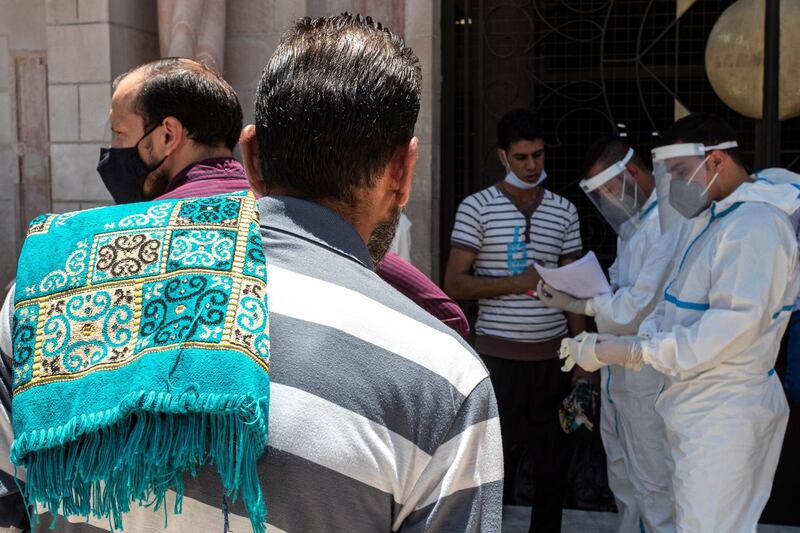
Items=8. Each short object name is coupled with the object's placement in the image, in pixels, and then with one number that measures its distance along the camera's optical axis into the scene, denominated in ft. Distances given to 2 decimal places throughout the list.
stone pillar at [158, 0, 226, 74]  16.35
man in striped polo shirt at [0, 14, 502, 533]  3.60
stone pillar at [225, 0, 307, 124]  17.42
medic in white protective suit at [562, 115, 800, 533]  11.53
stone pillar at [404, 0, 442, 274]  17.13
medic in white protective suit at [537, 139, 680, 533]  14.16
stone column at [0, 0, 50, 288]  17.75
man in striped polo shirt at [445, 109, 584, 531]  15.66
